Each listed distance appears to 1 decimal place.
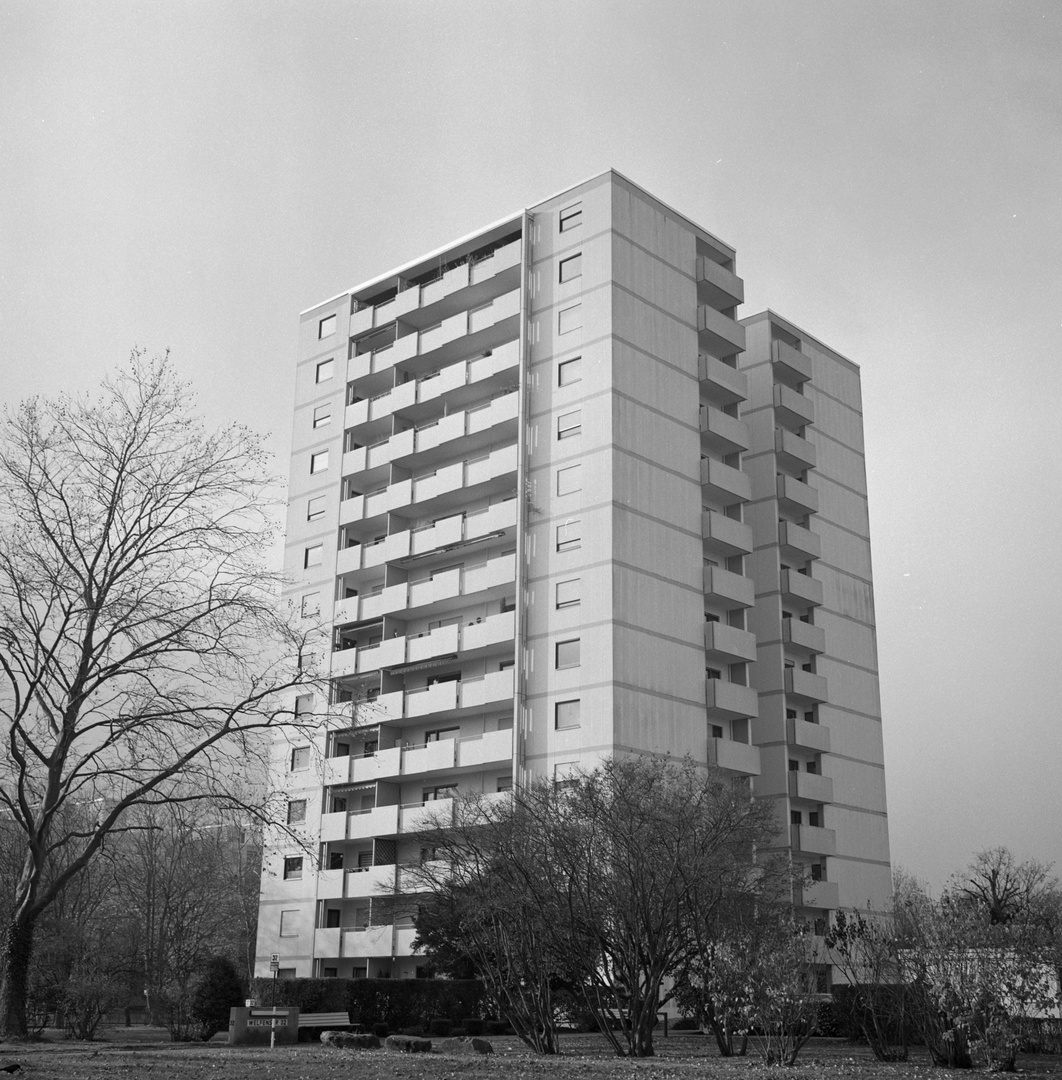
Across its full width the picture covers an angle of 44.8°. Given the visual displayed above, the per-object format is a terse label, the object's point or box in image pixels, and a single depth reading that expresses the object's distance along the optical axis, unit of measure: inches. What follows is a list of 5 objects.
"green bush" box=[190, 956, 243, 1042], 1633.9
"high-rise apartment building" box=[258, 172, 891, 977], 2165.4
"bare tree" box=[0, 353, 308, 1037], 1270.9
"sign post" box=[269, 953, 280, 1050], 1399.1
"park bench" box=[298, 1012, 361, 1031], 1680.6
